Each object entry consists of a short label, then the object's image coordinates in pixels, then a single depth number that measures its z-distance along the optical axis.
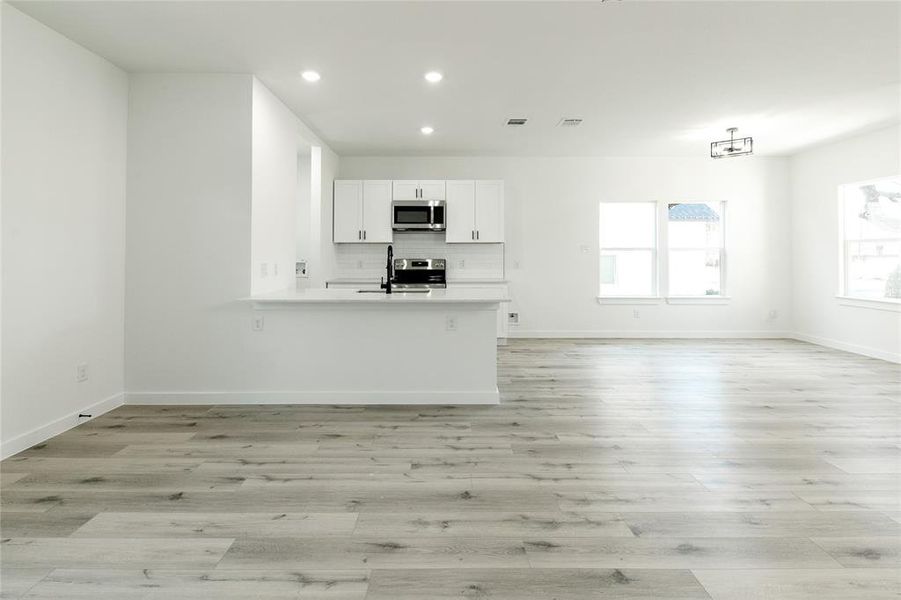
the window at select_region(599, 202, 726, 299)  7.57
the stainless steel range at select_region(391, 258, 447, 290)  7.05
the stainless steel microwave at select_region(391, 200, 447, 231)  6.89
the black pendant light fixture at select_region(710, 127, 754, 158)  5.68
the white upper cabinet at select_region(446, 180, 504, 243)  7.00
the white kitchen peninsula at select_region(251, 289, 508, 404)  4.00
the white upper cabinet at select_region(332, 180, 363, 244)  6.99
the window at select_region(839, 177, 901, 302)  5.91
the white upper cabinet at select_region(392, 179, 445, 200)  6.98
